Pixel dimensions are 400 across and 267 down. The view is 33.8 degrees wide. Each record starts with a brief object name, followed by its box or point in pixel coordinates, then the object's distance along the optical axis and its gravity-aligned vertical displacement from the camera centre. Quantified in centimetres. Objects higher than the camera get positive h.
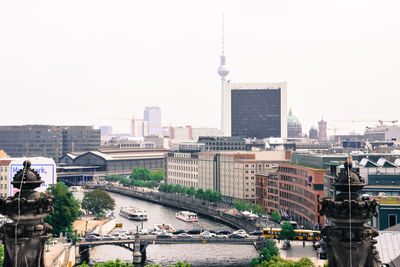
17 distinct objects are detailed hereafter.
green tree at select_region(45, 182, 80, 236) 11606 -1274
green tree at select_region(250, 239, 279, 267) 9077 -1559
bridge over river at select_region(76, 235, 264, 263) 10756 -1668
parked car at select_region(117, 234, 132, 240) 11496 -1668
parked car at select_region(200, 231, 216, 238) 11508 -1637
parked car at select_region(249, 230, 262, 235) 12020 -1648
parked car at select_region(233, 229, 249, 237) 11820 -1633
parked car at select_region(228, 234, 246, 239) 11606 -1645
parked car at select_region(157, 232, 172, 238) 11206 -1590
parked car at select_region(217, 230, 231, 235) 12328 -1678
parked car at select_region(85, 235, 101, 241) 11199 -1639
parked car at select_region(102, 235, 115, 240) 11236 -1630
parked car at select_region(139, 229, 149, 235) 11614 -1614
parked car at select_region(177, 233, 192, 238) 11469 -1640
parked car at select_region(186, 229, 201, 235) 12191 -1655
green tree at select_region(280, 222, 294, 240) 11279 -1525
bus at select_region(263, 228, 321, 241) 11190 -1594
